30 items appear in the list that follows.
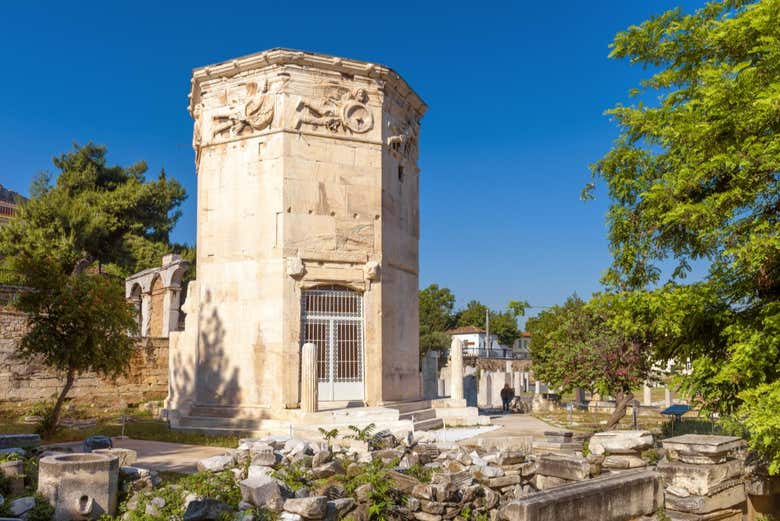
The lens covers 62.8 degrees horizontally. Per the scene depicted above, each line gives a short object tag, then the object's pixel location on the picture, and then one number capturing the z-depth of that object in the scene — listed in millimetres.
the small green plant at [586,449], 10088
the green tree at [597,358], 15492
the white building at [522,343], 84012
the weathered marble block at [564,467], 7983
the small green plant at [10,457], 9078
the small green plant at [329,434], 11531
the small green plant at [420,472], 9776
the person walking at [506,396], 24938
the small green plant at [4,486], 8202
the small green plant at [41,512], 7387
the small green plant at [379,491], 8406
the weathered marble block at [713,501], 6797
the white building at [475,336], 67675
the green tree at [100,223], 14300
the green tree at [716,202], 7691
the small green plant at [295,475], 8633
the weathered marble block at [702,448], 6973
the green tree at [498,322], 75812
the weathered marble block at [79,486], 7625
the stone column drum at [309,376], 14117
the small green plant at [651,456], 10094
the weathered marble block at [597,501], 5492
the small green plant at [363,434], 11172
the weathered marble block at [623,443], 9484
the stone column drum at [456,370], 18125
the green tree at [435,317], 57750
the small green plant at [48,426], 13625
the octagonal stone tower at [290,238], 15359
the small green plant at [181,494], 7674
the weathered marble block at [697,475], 6887
